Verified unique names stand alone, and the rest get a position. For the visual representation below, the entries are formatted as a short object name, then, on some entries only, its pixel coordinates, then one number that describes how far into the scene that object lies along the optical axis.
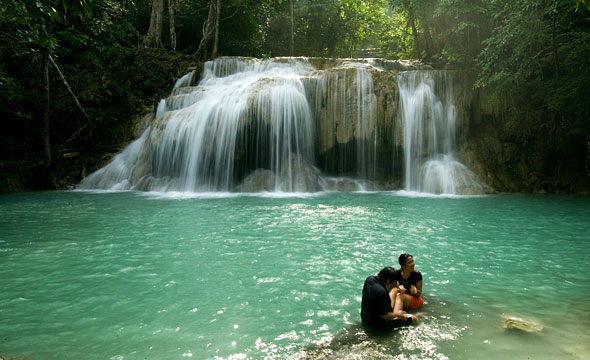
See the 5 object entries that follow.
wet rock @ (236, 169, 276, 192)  14.20
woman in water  4.18
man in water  3.75
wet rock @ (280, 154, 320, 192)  14.20
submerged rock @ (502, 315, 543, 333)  3.69
